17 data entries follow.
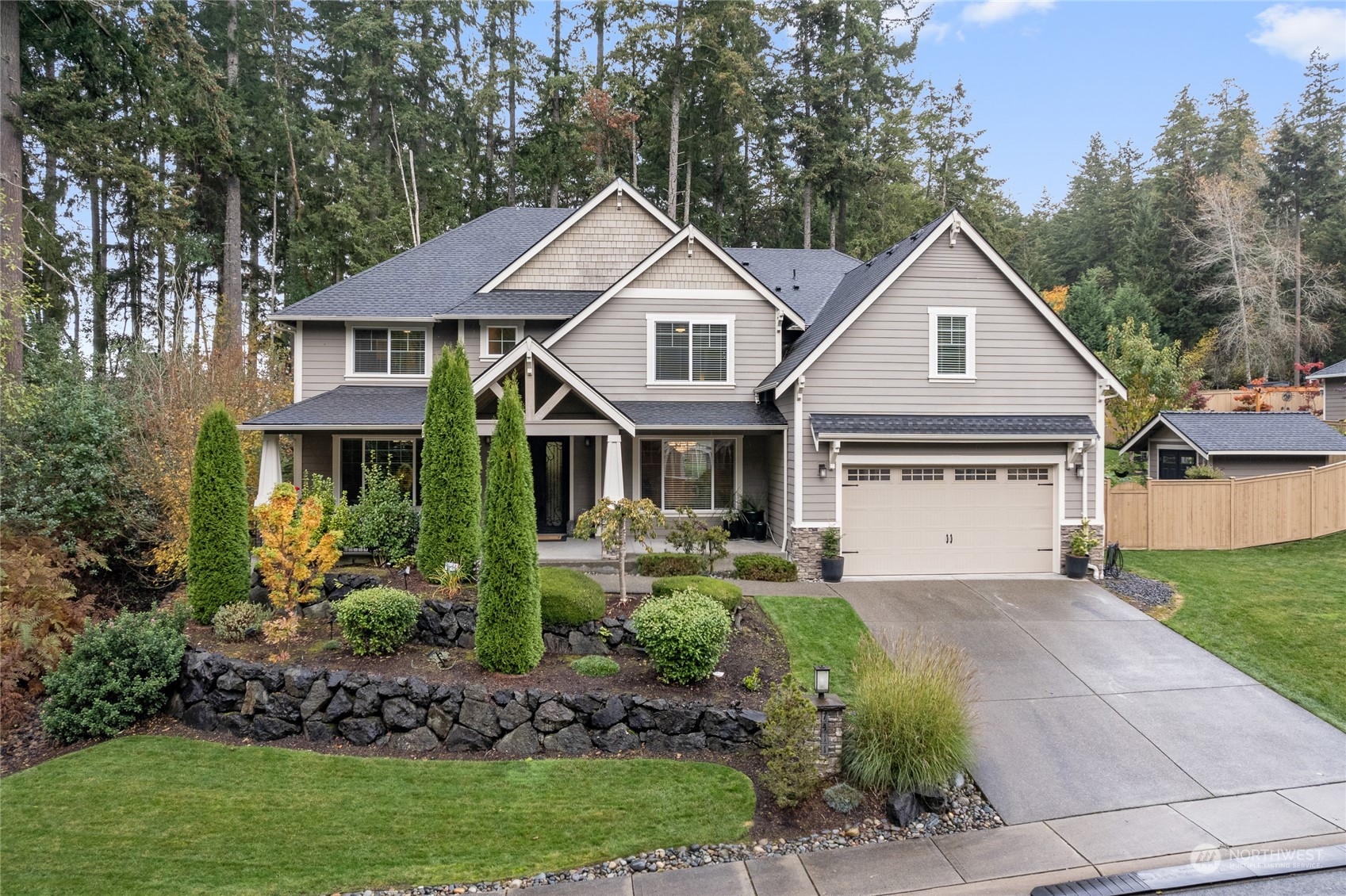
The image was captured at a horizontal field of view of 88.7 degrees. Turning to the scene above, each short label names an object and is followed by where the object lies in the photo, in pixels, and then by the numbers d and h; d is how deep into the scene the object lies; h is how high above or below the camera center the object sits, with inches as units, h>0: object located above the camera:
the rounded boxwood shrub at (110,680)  297.6 -104.2
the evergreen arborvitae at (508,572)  303.9 -56.9
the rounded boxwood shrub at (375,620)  314.2 -80.5
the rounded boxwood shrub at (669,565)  460.1 -80.6
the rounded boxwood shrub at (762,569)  473.1 -85.4
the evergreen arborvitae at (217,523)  357.7 -40.7
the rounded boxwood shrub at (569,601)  337.7 -77.9
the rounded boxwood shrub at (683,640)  292.7 -83.6
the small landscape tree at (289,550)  333.1 -52.3
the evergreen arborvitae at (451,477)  392.5 -18.4
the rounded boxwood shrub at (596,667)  309.1 -100.9
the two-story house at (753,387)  495.5 +44.5
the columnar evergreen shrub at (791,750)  241.6 -108.8
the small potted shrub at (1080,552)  493.4 -77.7
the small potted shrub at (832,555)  482.6 -77.8
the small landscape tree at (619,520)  374.9 -41.6
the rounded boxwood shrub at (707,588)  366.8 -78.3
